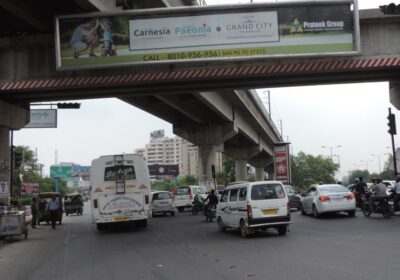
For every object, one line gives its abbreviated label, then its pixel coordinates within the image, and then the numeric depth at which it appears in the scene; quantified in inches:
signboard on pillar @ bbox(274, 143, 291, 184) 1825.8
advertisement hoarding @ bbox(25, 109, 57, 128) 1475.1
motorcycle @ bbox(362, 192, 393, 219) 840.9
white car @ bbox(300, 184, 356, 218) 890.7
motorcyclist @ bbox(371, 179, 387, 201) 848.9
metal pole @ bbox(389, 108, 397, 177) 975.3
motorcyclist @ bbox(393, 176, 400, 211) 841.5
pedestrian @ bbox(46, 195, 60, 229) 1075.9
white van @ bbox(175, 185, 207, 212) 1512.1
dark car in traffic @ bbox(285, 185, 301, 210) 1239.5
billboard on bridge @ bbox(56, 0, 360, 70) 707.4
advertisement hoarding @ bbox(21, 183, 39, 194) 2292.1
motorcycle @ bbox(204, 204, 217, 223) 992.7
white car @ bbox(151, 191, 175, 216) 1334.9
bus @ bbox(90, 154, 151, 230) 858.8
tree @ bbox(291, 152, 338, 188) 4943.4
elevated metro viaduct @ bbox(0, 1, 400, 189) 733.9
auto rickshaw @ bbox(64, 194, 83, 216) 1820.9
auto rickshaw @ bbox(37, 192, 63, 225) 1234.3
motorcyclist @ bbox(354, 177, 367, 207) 1044.8
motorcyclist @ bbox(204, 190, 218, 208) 996.6
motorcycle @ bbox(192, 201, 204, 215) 1244.5
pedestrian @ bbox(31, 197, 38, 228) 1099.3
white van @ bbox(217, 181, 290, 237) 643.5
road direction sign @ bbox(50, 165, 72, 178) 3097.9
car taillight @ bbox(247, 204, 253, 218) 642.8
